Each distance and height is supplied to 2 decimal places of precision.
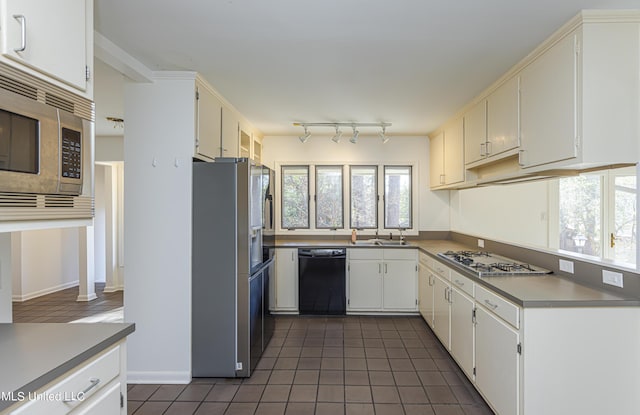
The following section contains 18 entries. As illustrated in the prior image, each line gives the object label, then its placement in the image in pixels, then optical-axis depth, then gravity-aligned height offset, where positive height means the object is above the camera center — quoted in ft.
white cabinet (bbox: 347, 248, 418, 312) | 14.84 -3.17
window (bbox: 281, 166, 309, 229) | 16.97 +0.48
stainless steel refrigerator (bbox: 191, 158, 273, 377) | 9.25 -1.65
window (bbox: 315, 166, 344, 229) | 16.97 +0.77
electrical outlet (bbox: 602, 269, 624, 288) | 6.47 -1.37
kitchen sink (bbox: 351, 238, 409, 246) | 15.25 -1.63
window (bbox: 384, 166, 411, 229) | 16.88 +0.67
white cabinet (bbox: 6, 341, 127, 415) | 3.43 -2.08
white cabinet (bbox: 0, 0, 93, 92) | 3.75 +2.04
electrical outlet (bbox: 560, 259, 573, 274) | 7.84 -1.36
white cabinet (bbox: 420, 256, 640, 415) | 5.99 -2.70
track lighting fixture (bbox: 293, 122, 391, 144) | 14.17 +3.41
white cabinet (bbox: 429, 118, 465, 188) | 12.50 +2.10
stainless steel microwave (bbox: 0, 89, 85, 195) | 3.62 +0.68
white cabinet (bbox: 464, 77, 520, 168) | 8.63 +2.31
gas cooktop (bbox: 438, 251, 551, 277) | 8.30 -1.57
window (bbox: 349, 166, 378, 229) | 16.89 +0.72
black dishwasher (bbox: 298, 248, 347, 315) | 14.88 -3.13
